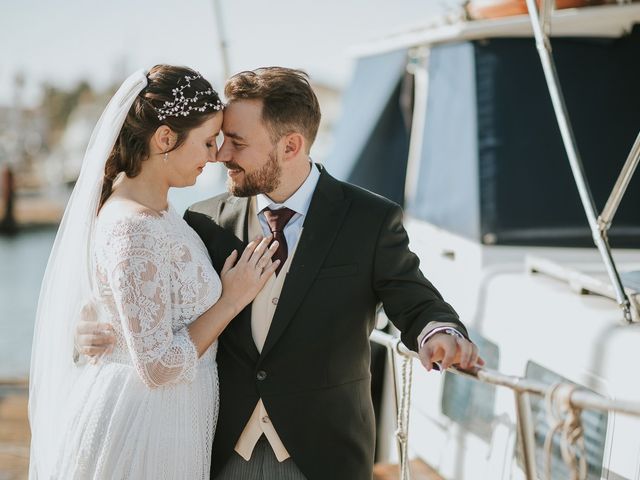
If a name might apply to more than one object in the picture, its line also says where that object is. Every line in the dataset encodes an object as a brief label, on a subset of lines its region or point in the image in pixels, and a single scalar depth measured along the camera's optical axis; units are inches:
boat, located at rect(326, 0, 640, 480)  106.7
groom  94.9
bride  89.7
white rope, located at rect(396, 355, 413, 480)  99.3
